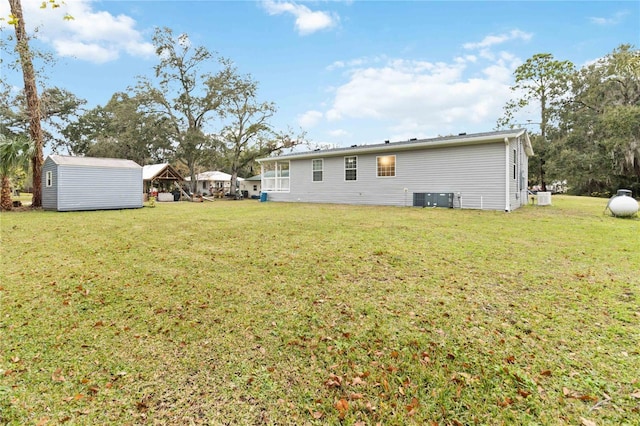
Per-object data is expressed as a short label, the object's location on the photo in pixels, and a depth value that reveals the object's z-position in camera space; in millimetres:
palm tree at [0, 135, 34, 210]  12219
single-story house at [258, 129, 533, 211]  11805
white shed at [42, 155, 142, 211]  13523
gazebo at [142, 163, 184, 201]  23281
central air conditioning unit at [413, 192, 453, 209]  12820
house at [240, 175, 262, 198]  29203
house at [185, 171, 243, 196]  32375
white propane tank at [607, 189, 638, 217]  9305
